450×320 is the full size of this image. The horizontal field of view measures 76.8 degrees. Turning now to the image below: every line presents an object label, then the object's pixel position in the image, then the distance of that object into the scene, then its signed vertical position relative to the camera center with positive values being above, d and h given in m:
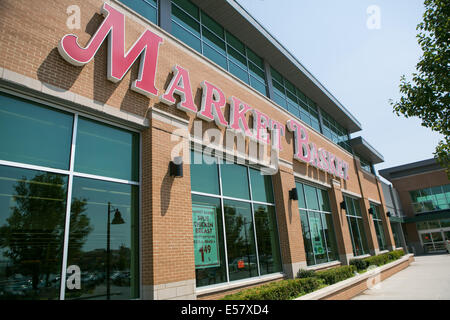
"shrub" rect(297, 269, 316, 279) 11.26 -1.40
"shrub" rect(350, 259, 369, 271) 15.41 -1.64
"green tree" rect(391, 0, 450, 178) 10.30 +5.42
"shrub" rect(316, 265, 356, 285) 11.29 -1.59
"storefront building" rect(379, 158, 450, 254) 35.19 +3.12
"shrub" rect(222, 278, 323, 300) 7.67 -1.46
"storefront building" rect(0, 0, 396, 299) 5.43 +2.35
